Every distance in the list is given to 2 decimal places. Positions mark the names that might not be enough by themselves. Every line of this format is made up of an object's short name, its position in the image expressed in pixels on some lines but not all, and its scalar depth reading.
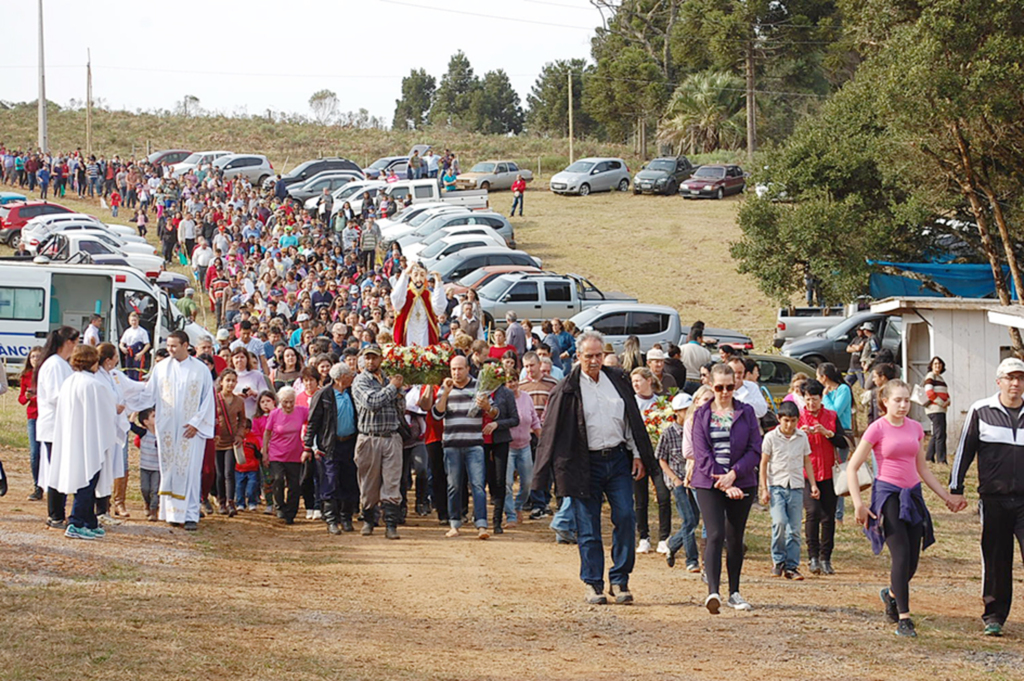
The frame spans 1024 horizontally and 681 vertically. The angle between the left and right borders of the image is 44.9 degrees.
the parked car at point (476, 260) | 30.95
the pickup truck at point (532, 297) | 27.98
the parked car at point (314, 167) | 49.66
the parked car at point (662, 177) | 51.25
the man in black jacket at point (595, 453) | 9.09
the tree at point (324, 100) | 105.94
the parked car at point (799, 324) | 29.31
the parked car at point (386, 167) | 50.12
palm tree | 59.47
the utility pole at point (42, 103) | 56.19
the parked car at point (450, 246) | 32.53
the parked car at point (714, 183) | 50.47
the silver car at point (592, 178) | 51.94
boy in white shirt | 10.94
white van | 23.94
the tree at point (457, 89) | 100.19
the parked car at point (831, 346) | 26.42
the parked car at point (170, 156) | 55.59
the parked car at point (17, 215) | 39.47
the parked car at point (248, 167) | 51.22
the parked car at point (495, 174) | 52.84
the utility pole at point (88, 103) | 62.83
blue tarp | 28.69
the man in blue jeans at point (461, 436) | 12.80
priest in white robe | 12.09
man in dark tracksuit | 8.80
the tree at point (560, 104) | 81.00
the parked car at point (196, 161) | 51.22
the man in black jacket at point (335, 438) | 12.84
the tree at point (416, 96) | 109.44
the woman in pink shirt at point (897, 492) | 8.73
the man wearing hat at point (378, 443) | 12.61
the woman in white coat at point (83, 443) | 10.70
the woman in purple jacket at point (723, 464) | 8.86
